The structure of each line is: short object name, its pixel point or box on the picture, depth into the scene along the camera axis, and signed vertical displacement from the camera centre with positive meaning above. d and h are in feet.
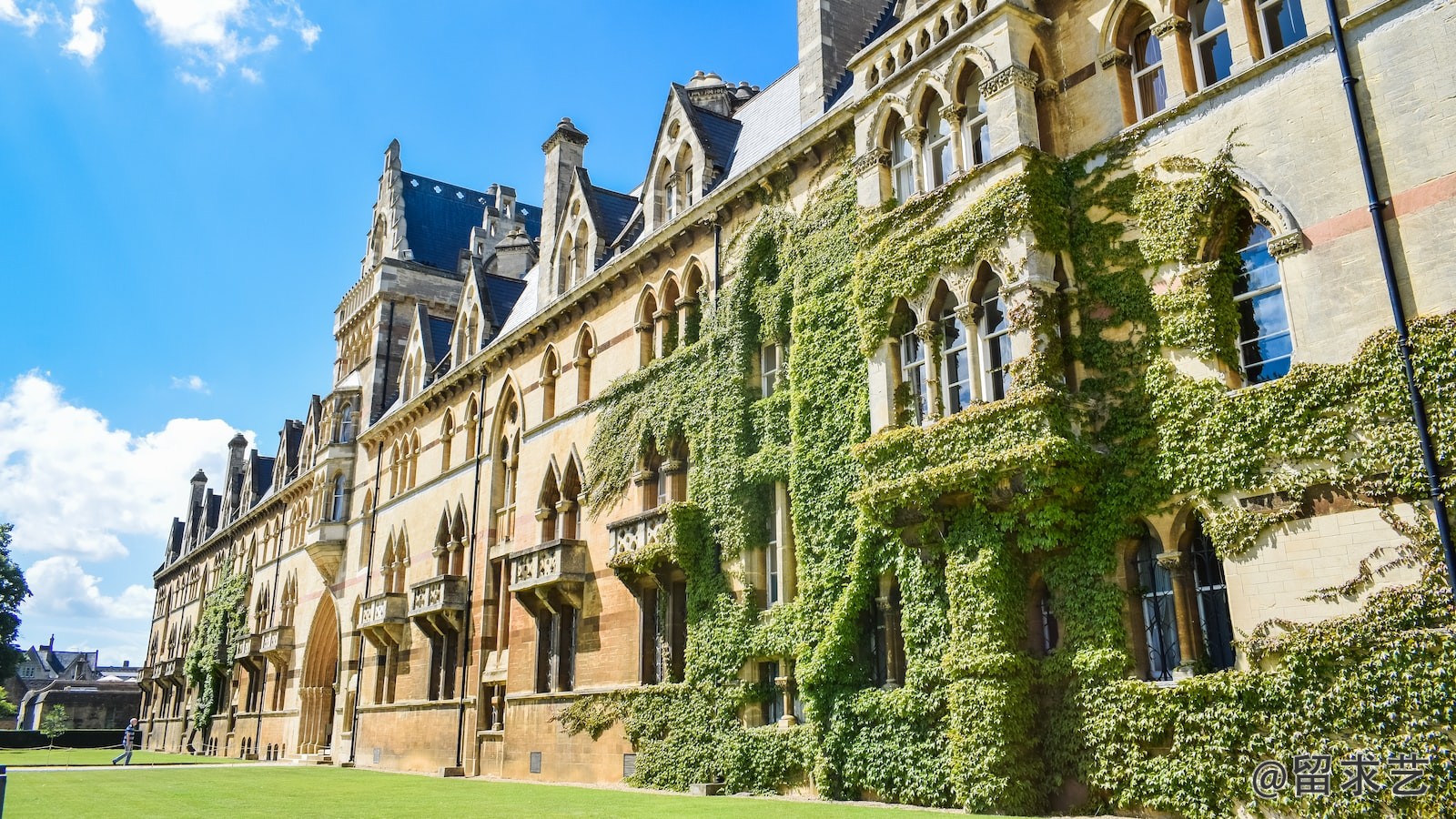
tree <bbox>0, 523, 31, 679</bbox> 228.84 +28.65
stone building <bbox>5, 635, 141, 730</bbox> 296.30 +12.00
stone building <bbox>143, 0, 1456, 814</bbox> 43.80 +15.84
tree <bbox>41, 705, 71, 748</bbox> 248.05 +4.47
